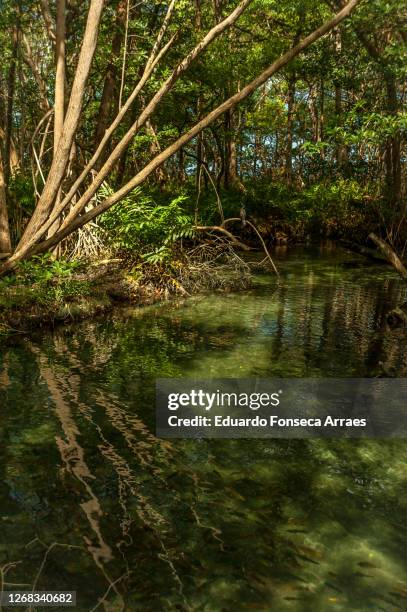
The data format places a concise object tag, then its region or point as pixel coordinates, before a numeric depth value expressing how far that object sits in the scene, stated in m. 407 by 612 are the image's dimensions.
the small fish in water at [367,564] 3.58
